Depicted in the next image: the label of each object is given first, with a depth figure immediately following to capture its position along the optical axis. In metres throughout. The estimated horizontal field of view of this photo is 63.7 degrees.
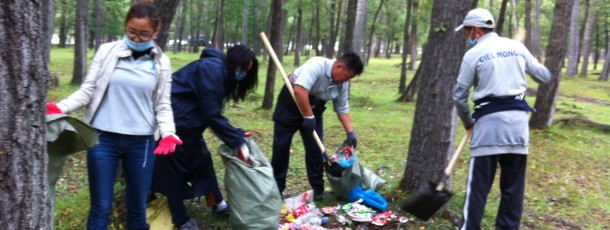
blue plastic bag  4.49
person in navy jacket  3.50
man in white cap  3.43
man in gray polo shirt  4.23
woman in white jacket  2.94
